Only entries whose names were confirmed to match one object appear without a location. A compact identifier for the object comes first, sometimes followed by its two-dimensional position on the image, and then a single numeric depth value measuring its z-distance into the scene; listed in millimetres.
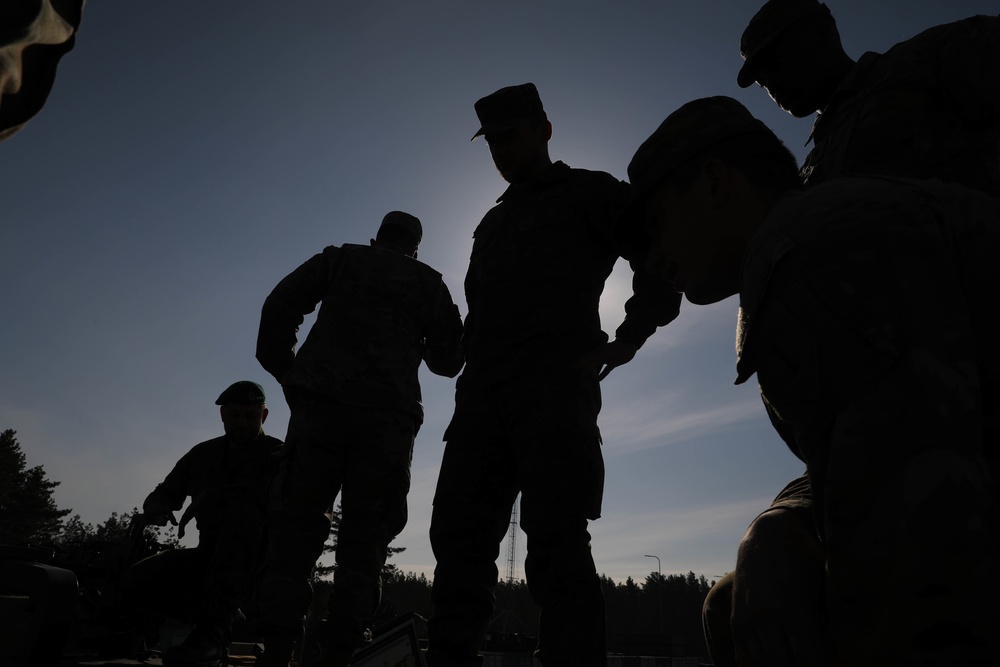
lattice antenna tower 56141
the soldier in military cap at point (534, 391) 2586
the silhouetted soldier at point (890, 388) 695
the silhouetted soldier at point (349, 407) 3510
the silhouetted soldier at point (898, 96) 2186
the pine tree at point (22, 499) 50562
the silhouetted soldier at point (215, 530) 3963
